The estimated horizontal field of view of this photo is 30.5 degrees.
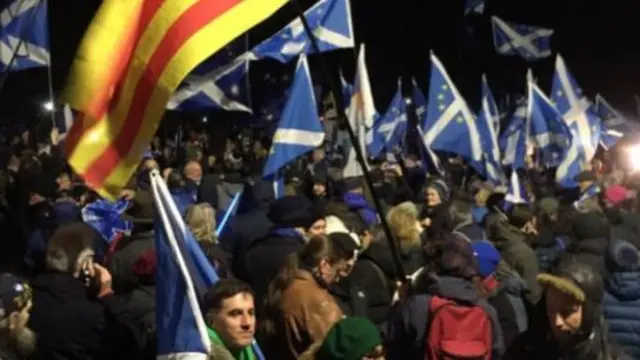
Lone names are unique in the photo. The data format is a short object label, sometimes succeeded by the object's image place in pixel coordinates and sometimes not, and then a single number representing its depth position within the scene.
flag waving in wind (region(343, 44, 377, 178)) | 13.53
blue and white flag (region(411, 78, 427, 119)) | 20.62
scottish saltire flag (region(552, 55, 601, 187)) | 14.05
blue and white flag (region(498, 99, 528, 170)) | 14.66
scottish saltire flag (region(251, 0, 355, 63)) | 12.24
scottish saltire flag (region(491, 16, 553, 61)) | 20.41
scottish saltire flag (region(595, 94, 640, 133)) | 19.69
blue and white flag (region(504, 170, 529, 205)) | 11.70
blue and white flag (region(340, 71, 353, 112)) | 18.40
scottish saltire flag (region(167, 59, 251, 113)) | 13.30
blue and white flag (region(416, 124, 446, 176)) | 14.21
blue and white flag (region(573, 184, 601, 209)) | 9.93
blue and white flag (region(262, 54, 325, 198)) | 10.15
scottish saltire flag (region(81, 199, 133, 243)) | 9.20
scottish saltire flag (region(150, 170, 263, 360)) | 4.33
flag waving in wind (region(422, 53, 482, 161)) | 12.65
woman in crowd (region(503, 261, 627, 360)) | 4.42
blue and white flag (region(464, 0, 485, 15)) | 22.58
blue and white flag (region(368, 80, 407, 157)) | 16.80
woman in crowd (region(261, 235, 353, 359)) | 5.46
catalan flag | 5.02
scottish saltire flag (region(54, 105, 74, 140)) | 14.01
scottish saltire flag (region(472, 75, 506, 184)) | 13.15
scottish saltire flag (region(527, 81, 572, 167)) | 13.24
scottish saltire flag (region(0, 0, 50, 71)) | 14.01
